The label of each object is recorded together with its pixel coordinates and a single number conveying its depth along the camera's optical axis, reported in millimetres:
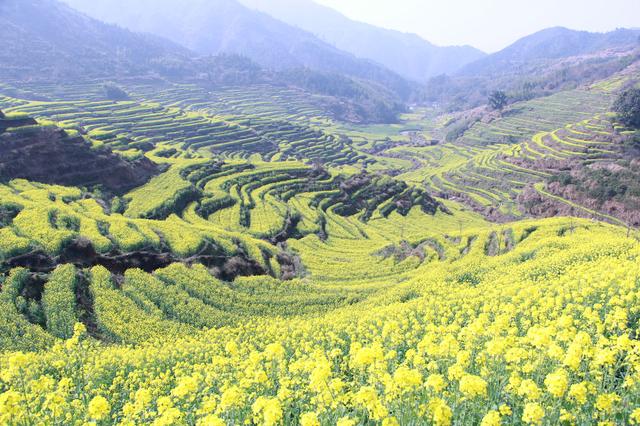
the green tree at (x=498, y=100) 179000
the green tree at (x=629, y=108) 96500
